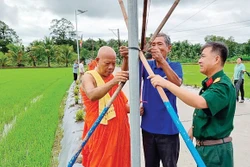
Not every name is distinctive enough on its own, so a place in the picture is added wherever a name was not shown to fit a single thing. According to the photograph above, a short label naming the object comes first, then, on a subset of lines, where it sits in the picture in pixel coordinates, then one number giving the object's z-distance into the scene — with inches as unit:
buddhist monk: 57.0
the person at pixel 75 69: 412.9
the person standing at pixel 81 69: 369.6
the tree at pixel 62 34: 1626.7
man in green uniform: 41.2
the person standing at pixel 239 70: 200.7
